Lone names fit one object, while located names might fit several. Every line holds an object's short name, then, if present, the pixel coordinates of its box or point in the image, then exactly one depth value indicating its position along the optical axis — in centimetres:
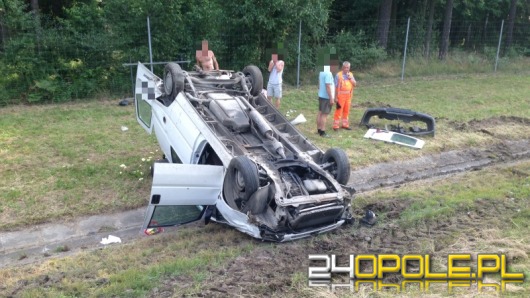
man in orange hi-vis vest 959
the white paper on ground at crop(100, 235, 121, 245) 561
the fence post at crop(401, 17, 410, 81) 1572
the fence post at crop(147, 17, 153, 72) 1134
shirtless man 885
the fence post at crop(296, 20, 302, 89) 1364
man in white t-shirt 1019
